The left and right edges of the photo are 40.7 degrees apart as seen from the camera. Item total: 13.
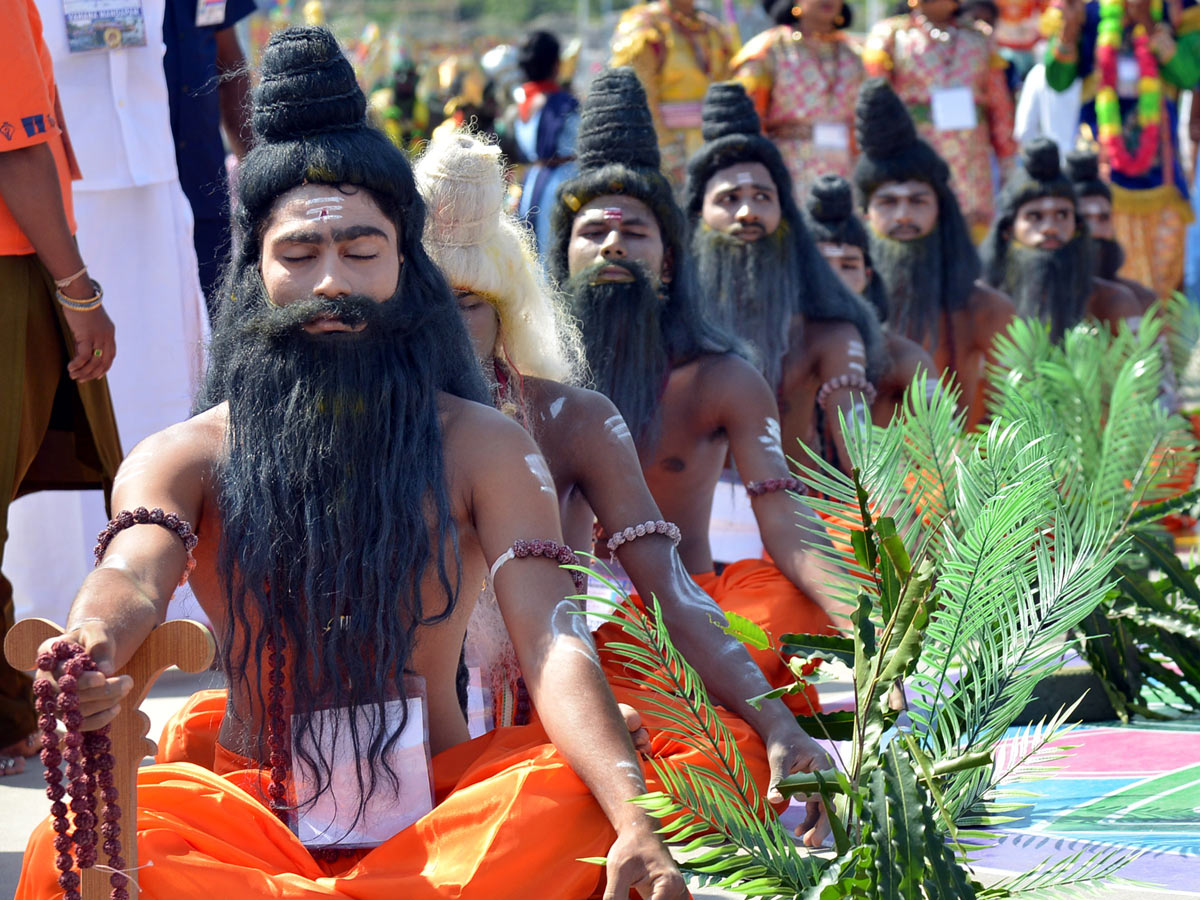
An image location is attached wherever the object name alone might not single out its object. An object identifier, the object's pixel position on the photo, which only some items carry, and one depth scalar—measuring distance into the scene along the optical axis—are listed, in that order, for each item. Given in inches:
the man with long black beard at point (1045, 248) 298.8
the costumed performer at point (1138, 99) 366.6
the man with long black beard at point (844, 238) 235.7
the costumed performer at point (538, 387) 129.4
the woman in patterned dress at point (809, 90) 331.3
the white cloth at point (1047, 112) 383.6
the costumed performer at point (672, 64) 329.4
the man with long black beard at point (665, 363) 157.3
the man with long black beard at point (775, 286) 203.6
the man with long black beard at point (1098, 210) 329.4
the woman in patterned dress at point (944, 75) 346.0
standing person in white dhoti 180.4
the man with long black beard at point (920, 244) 263.0
